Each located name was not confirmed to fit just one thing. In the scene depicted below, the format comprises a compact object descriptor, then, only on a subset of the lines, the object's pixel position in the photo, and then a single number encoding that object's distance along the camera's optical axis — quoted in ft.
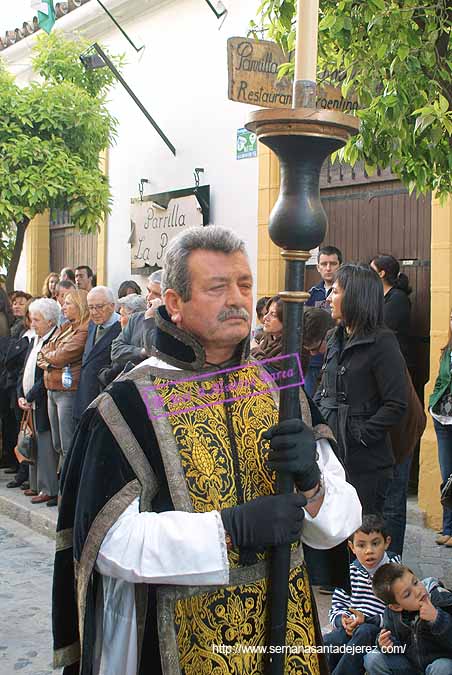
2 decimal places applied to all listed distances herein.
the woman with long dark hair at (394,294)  21.76
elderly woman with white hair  26.32
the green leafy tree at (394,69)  11.76
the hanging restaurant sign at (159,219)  33.19
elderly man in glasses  23.59
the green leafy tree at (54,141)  33.32
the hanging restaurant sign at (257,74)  15.90
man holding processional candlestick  6.94
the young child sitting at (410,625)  11.25
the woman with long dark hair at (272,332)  17.60
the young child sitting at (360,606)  12.12
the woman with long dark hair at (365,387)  15.61
